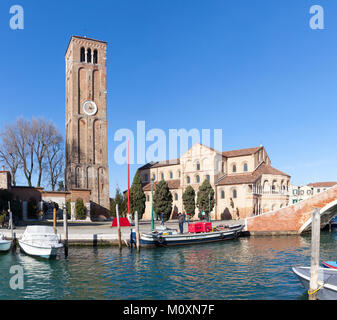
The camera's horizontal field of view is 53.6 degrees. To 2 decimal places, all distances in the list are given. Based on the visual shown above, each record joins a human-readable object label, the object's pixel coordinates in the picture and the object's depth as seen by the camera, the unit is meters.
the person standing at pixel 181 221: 23.57
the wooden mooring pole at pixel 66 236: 18.29
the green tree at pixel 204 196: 42.18
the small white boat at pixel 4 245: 19.33
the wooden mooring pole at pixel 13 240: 21.05
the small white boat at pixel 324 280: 9.69
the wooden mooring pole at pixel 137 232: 20.30
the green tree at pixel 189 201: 42.69
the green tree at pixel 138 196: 43.48
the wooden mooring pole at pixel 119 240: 20.40
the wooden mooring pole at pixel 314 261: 10.02
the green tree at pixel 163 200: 40.94
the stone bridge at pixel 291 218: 28.69
